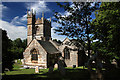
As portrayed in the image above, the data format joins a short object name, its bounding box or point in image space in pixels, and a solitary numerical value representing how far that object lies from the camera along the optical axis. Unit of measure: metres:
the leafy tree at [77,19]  11.68
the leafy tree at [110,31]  12.23
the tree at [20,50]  10.74
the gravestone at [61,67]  10.58
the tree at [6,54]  9.63
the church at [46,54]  23.63
